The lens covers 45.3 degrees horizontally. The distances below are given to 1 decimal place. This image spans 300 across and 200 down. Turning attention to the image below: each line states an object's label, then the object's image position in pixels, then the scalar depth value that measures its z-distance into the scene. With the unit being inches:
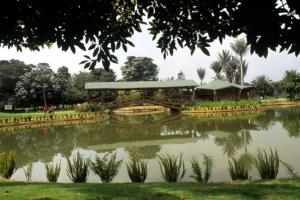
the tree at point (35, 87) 1524.4
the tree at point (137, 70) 2513.5
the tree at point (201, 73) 2652.6
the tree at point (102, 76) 2316.2
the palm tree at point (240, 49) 2026.7
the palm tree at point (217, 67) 2386.8
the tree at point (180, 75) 3411.9
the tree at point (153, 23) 105.7
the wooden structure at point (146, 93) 1381.6
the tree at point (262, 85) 2092.8
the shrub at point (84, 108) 1306.6
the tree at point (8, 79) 1578.5
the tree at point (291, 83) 1698.3
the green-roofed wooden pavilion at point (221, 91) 1683.4
